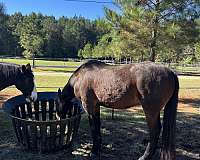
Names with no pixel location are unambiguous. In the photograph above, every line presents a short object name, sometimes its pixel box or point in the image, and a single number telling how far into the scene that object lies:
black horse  3.27
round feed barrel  2.75
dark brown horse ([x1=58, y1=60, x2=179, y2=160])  2.56
